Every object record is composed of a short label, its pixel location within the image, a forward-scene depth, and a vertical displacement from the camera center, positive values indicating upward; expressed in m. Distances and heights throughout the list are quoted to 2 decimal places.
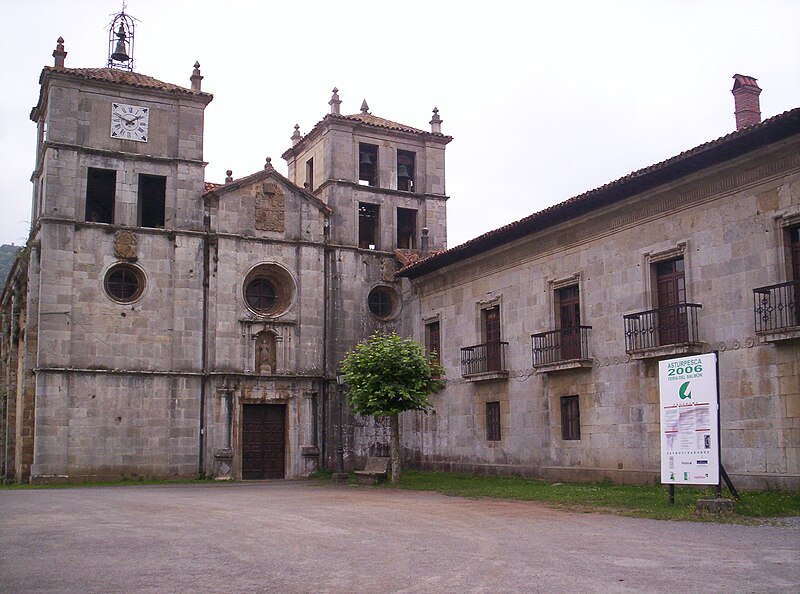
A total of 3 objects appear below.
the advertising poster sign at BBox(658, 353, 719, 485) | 14.36 -0.14
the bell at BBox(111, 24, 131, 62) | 32.75 +13.42
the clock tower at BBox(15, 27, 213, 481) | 26.78 +4.17
